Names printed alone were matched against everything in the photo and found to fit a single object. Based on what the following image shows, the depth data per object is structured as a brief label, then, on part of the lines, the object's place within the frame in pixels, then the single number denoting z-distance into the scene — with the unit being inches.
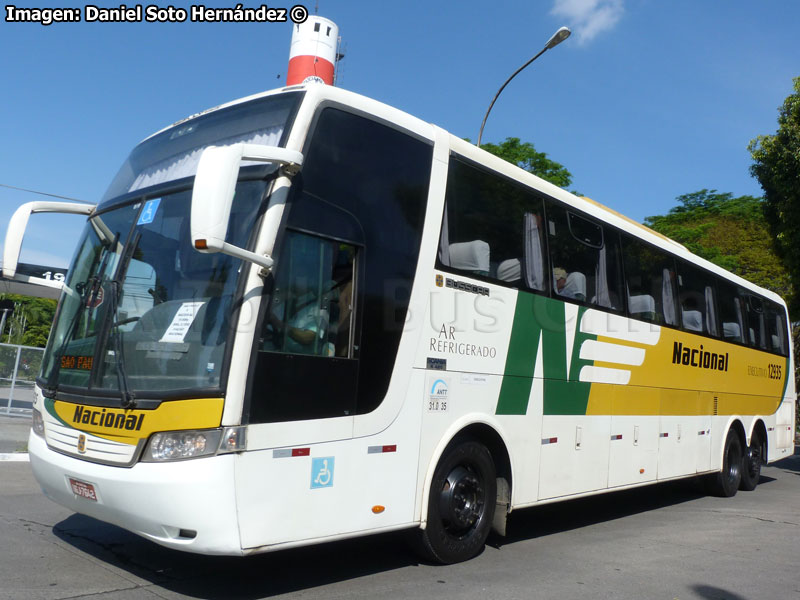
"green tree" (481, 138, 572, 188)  1133.1
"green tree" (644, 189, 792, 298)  1347.2
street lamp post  587.8
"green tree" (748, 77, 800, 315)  672.4
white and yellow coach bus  182.7
